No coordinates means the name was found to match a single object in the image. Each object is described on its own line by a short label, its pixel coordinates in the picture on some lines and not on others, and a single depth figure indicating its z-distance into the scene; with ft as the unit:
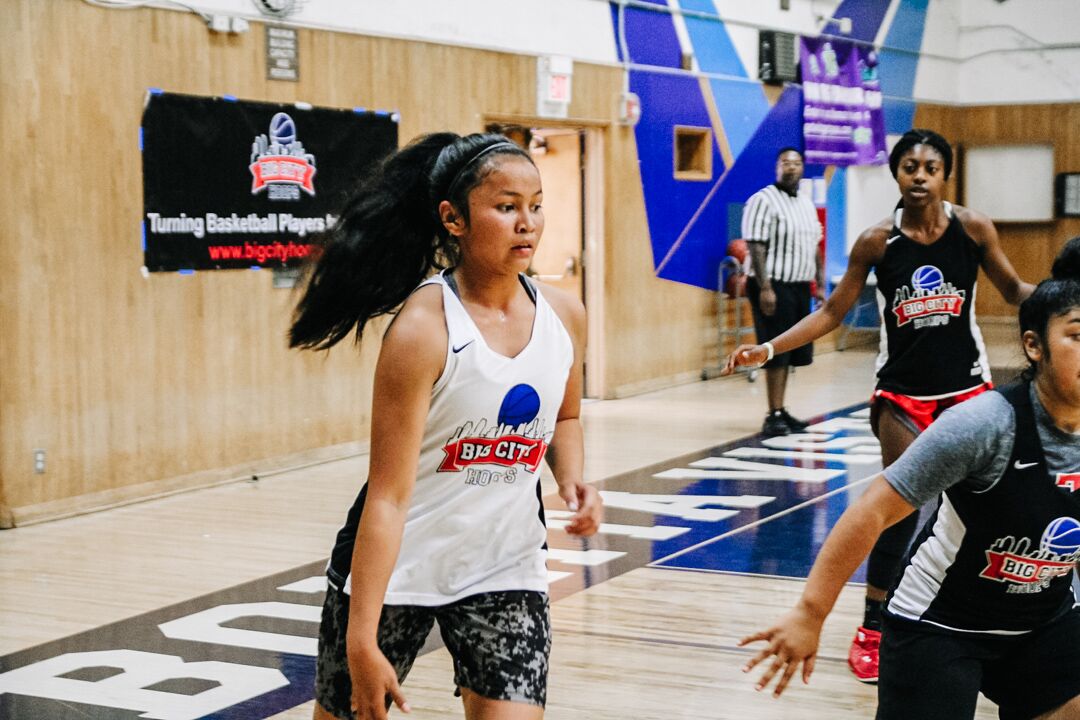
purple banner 48.37
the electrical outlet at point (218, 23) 26.99
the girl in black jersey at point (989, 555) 8.70
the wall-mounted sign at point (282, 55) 28.37
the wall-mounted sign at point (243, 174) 26.37
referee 33.73
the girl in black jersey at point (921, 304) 15.85
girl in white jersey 8.92
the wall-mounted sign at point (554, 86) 35.78
